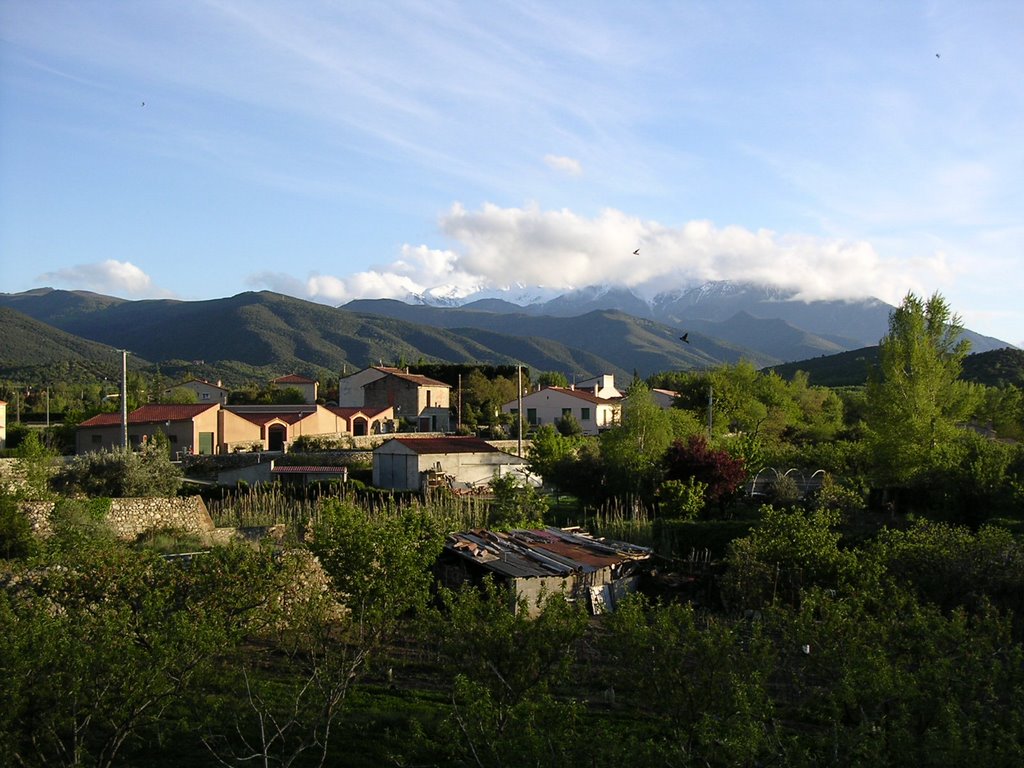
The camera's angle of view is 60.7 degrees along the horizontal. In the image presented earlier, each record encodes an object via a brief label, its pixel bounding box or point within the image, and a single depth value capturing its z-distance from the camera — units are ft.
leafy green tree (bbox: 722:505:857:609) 49.34
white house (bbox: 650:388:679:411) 206.53
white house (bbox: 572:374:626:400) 252.42
